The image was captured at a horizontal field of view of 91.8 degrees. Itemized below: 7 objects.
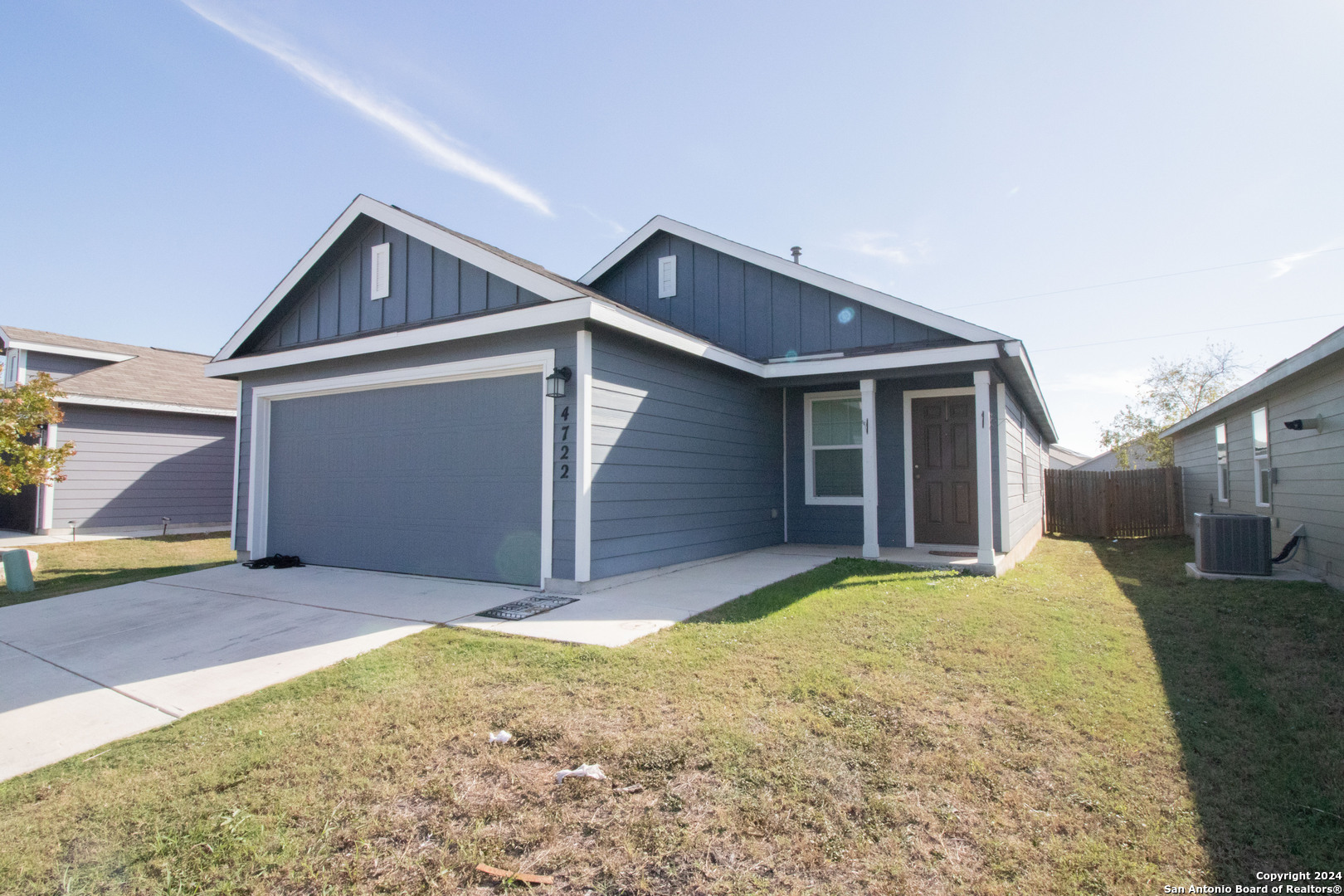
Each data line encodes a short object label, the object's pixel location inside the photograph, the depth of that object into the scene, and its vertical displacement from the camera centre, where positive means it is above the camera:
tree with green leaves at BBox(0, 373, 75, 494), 8.79 +0.71
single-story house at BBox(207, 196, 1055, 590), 6.41 +0.87
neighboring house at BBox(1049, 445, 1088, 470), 39.88 +1.91
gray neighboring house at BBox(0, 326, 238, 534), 12.48 +0.86
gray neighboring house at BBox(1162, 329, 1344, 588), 6.73 +0.47
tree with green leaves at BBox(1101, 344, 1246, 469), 24.83 +3.65
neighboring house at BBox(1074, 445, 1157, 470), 37.91 +1.40
